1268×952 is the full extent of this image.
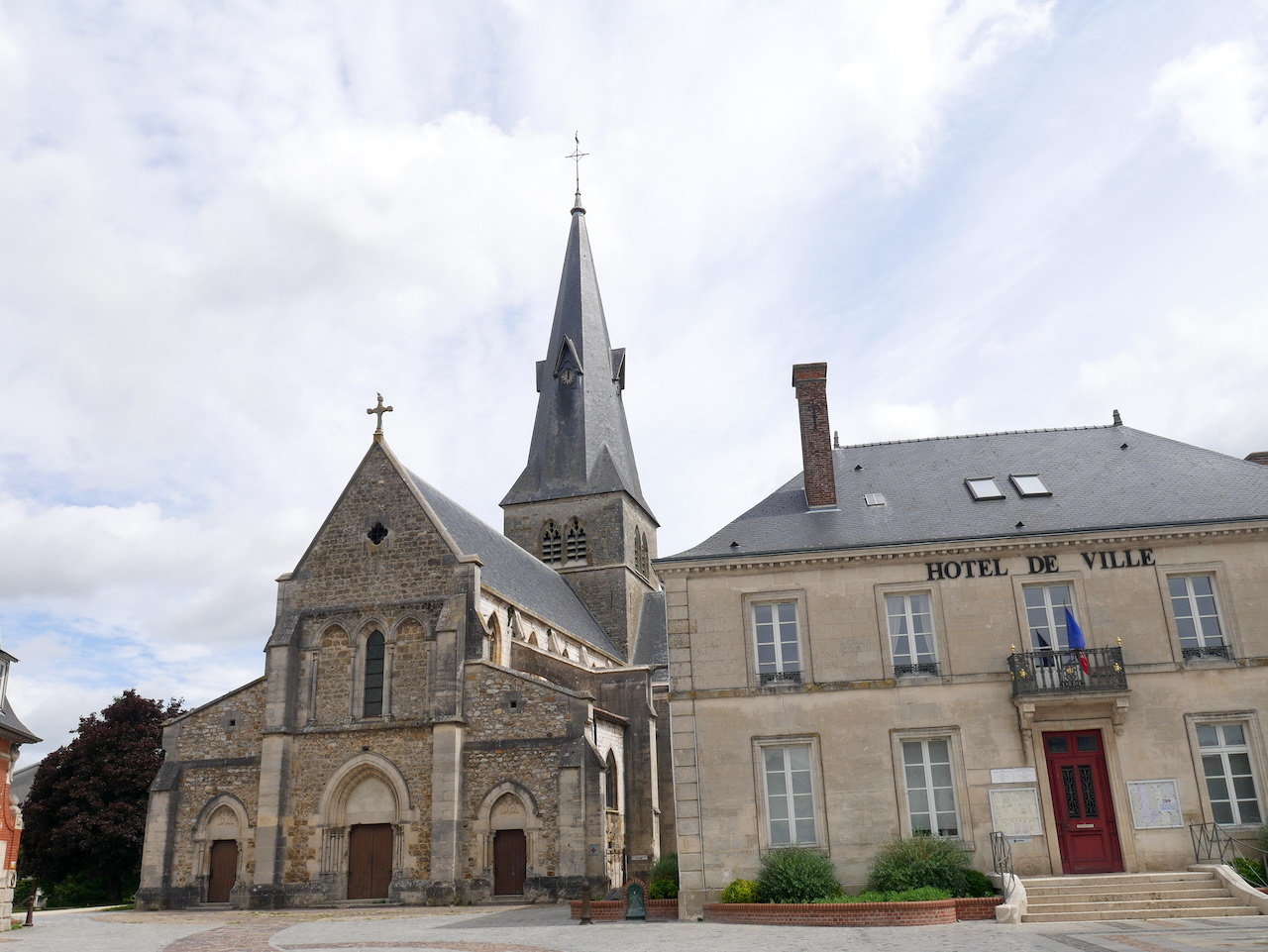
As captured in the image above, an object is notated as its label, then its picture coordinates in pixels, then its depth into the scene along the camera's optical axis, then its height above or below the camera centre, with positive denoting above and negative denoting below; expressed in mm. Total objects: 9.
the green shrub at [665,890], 16750 -1183
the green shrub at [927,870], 14523 -907
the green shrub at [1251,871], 14398 -1084
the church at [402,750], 21859 +1530
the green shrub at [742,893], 15148 -1154
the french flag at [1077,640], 15867 +2255
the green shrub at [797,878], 14734 -964
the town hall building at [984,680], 15609 +1771
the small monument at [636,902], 16266 -1319
